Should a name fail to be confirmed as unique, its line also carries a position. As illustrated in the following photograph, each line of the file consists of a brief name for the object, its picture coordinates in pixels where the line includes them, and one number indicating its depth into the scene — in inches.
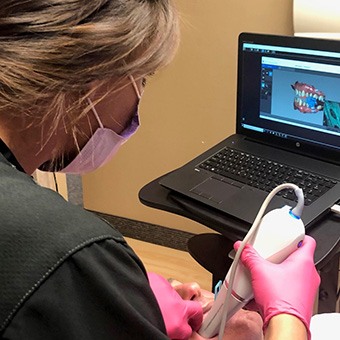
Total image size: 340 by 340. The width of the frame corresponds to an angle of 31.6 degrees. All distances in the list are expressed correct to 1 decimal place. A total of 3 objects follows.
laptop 49.8
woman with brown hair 21.8
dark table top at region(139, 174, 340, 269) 44.5
